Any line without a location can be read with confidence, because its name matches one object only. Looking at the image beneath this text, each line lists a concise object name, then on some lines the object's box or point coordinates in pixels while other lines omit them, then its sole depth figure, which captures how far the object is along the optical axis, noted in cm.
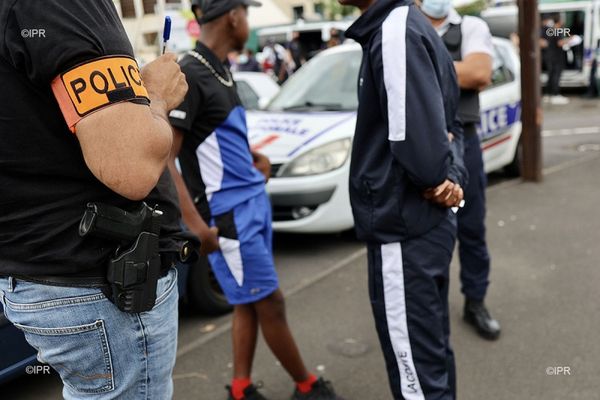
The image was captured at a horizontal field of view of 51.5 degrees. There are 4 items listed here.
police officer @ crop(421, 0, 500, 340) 338
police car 476
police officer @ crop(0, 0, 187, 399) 125
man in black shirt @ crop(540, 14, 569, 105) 1156
